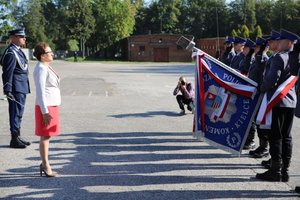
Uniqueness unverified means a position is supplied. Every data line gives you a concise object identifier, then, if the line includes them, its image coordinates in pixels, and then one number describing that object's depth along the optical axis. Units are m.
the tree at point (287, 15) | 76.06
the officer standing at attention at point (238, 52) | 8.45
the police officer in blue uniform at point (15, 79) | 7.50
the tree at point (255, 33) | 63.09
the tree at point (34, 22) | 82.38
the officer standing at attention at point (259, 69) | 6.97
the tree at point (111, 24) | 75.00
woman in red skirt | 5.67
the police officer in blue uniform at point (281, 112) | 5.71
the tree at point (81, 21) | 73.19
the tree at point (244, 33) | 60.24
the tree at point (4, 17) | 44.79
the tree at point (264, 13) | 84.00
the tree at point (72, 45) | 87.55
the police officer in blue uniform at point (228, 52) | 9.61
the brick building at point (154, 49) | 68.44
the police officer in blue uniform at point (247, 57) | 7.82
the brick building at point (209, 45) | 63.66
